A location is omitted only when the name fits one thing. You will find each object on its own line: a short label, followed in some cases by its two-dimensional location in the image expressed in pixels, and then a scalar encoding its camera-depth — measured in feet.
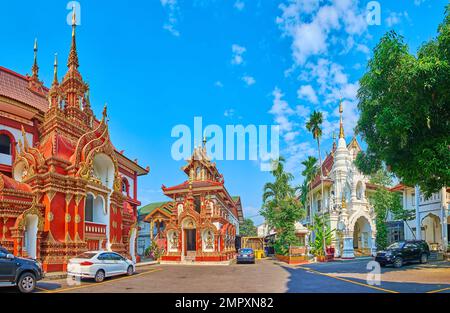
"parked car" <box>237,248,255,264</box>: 106.93
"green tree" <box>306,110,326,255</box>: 119.03
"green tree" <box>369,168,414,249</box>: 123.95
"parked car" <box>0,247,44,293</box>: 40.01
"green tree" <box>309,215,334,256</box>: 109.60
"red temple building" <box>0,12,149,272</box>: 63.46
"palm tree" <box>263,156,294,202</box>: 133.49
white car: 52.79
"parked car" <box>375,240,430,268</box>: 74.43
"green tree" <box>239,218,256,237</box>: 309.55
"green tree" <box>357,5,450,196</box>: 52.65
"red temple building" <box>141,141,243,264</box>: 107.76
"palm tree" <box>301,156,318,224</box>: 124.67
